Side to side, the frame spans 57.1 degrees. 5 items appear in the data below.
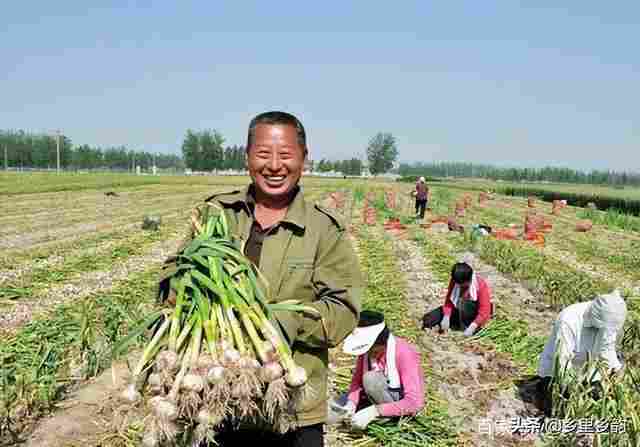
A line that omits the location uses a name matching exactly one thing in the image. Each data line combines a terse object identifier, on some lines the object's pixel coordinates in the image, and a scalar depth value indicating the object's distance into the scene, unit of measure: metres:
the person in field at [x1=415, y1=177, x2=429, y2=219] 19.36
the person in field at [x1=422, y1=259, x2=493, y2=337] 6.76
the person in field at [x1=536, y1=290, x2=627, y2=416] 4.48
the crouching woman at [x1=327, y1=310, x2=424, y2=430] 4.20
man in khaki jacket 1.88
